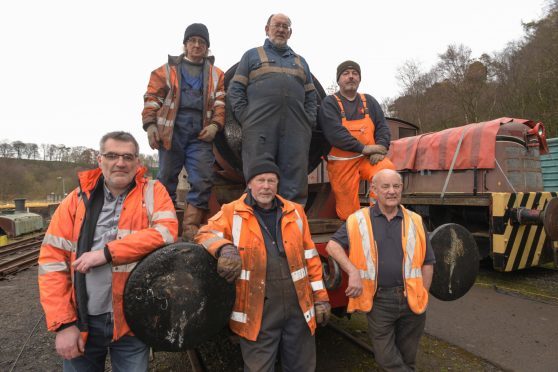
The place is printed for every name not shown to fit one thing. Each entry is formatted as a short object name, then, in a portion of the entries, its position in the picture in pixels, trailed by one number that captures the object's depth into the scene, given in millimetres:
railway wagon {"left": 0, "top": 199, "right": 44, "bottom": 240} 17328
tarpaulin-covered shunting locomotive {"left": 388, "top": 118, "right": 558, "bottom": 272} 5355
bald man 2316
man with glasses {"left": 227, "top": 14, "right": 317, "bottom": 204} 3033
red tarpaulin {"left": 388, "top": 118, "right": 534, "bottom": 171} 5848
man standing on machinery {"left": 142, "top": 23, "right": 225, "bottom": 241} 3088
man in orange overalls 3406
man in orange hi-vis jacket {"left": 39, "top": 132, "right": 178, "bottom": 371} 1781
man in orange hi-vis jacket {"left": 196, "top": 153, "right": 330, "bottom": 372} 2092
